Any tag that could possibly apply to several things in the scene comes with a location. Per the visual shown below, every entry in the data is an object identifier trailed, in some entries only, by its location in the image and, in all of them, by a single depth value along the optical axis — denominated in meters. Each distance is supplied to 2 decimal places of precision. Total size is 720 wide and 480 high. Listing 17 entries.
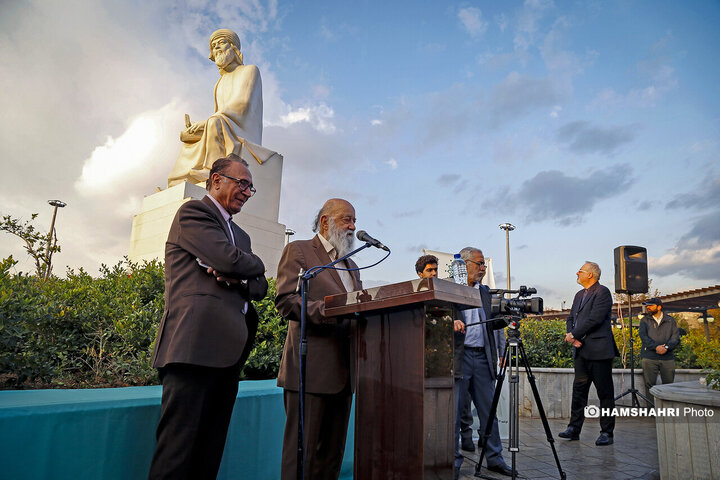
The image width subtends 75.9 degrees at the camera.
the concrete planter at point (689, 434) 3.28
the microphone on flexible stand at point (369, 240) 2.50
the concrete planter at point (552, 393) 8.44
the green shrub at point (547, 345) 9.24
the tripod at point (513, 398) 3.99
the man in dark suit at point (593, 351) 6.02
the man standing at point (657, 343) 8.57
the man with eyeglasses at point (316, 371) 2.54
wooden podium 1.96
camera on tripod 4.28
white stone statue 9.95
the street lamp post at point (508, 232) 26.11
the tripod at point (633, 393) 8.53
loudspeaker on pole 9.62
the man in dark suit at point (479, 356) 4.68
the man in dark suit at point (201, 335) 2.16
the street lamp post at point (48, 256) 6.46
